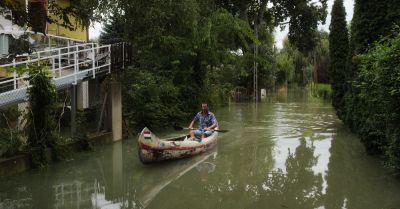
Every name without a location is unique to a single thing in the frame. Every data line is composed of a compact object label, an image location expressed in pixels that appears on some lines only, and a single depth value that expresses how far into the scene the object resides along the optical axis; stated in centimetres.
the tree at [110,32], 2948
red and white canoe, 1269
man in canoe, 1707
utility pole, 4357
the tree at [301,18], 4378
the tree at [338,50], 2255
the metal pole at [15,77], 1250
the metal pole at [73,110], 1537
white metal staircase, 1252
